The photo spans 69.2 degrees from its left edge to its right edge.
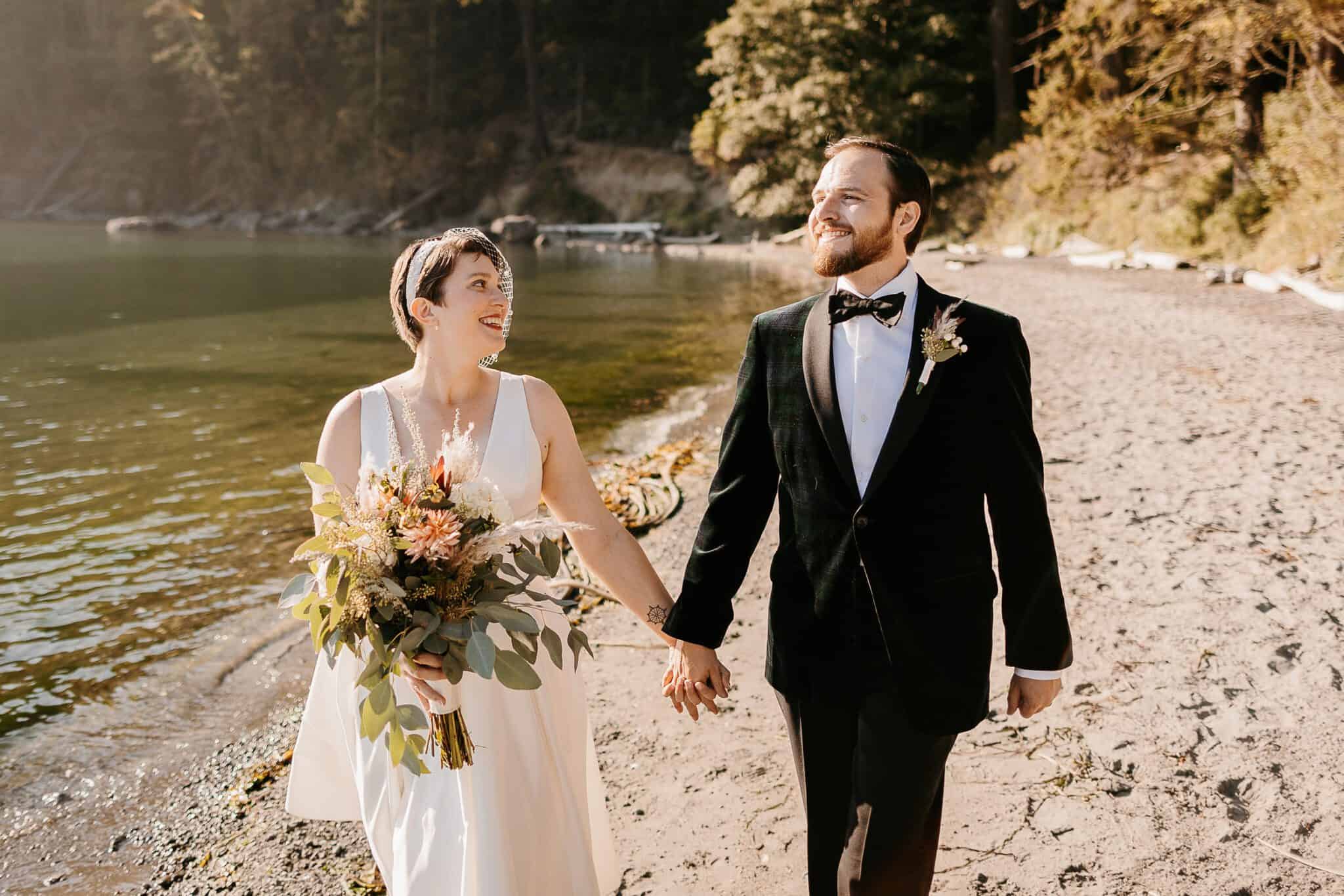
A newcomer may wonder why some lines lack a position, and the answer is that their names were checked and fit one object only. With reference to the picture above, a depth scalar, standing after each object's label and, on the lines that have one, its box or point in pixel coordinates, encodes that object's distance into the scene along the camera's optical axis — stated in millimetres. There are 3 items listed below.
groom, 2369
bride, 2590
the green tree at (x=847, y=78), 29438
